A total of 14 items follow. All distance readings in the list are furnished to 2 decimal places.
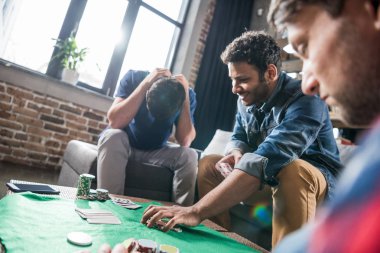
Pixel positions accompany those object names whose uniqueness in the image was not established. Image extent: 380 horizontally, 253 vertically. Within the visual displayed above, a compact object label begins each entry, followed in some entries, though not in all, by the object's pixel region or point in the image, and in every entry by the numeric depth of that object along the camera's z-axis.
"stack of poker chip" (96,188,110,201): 1.27
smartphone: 1.12
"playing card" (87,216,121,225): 0.98
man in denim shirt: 1.18
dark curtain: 4.29
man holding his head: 1.89
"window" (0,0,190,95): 3.16
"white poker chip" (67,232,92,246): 0.77
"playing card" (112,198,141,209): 1.24
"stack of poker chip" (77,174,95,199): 1.25
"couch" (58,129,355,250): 1.71
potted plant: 3.18
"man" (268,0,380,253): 0.18
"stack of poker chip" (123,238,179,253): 0.75
